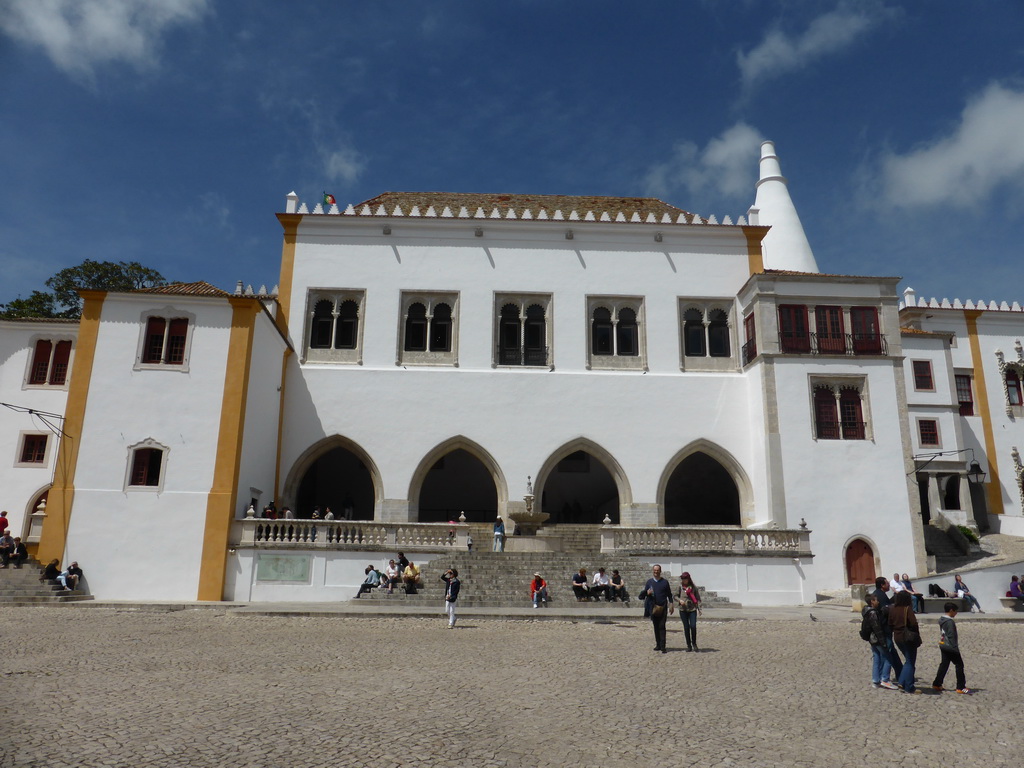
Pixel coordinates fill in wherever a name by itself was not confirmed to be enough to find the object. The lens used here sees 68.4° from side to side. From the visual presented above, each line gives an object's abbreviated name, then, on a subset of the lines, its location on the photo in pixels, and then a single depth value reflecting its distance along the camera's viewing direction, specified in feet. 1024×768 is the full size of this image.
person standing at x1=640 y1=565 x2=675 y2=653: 32.96
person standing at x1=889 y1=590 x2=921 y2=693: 24.84
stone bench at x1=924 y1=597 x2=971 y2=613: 49.80
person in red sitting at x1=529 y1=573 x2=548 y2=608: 50.44
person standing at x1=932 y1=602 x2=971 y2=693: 24.76
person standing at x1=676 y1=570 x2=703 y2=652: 33.04
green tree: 96.07
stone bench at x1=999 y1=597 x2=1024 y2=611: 53.72
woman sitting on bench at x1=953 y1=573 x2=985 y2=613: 53.47
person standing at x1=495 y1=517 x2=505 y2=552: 62.03
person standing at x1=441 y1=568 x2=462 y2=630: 40.16
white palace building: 57.67
